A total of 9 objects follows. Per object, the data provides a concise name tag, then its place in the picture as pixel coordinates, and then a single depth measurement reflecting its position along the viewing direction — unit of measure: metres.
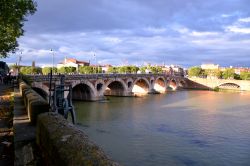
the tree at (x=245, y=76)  86.94
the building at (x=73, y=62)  101.62
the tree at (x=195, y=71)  95.24
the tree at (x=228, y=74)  88.57
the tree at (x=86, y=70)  72.83
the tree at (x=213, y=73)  90.91
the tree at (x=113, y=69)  84.37
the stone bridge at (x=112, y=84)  29.36
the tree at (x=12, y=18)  13.71
